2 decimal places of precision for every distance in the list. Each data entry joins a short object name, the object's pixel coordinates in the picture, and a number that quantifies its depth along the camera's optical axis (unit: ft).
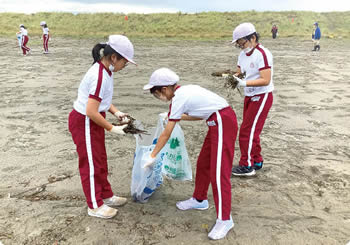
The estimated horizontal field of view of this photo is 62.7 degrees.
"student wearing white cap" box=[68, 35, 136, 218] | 7.25
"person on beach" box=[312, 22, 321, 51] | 49.42
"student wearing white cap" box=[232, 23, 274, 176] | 9.77
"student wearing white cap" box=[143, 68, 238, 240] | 7.16
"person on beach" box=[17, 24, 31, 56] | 41.04
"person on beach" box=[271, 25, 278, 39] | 75.85
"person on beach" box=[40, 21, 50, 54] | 43.21
